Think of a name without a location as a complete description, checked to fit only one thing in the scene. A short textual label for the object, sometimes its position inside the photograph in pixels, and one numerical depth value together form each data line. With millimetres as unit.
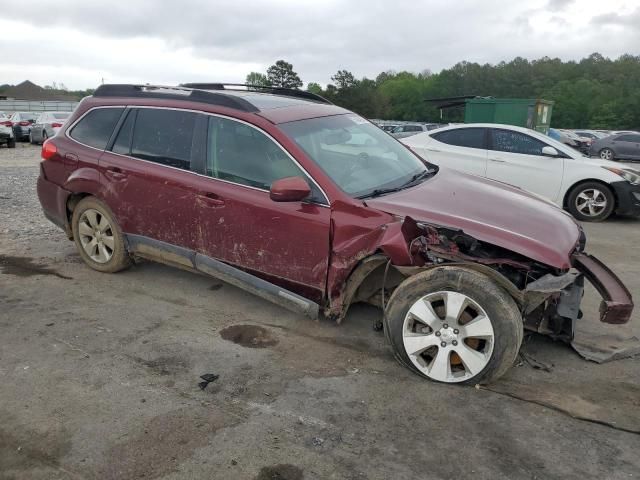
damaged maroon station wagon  3305
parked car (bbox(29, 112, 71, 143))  21609
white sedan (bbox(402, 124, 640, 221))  8273
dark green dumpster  14953
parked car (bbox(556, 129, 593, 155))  22391
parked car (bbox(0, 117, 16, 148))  20127
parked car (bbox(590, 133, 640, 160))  22703
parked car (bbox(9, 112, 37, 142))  23812
